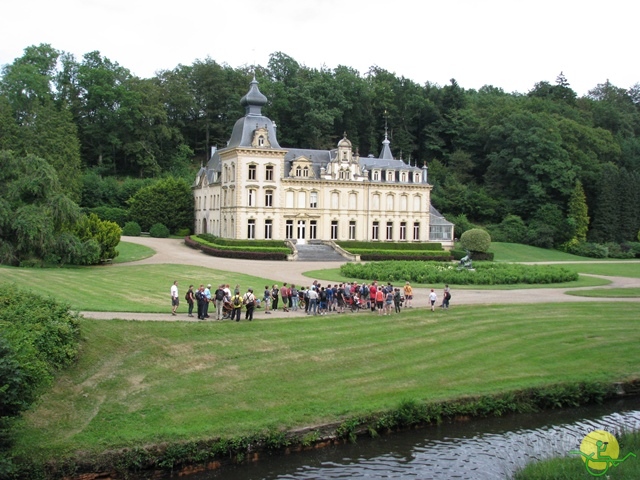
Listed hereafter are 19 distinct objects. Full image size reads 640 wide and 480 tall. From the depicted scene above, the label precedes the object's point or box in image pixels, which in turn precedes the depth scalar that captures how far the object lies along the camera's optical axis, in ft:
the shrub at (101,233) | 141.38
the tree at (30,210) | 127.34
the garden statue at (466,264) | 141.08
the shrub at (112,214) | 221.25
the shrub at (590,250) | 232.32
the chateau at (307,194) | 199.41
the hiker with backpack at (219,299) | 83.10
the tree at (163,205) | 221.87
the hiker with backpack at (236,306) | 82.07
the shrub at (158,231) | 217.77
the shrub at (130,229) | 213.05
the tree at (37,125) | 174.70
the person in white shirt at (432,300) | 94.84
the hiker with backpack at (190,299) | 83.92
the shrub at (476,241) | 196.24
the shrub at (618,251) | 234.17
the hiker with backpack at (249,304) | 83.30
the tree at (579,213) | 244.83
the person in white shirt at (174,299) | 84.27
